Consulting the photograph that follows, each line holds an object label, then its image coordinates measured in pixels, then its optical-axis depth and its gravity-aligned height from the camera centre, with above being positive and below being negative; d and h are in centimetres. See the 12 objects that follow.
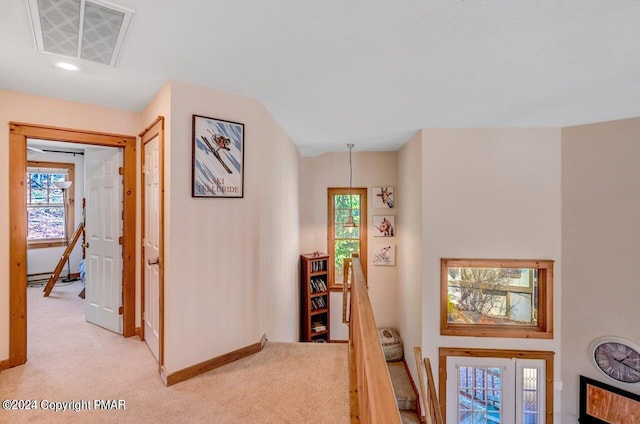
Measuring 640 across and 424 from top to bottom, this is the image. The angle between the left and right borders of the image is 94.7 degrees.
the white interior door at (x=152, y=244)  245 -31
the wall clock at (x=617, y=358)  337 -173
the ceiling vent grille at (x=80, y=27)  142 +97
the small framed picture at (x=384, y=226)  549 -30
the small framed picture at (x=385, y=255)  551 -85
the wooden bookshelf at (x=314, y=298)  505 -155
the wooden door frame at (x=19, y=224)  238 -12
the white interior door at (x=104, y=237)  294 -29
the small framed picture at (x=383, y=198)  552 +22
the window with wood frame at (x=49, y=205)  535 +8
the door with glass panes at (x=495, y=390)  375 -233
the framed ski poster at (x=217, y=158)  229 +42
